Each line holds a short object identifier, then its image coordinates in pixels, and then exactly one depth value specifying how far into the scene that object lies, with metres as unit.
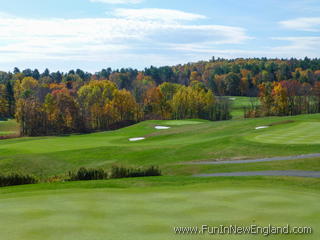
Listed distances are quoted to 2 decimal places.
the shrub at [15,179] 21.83
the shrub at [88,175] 23.00
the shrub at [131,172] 23.61
